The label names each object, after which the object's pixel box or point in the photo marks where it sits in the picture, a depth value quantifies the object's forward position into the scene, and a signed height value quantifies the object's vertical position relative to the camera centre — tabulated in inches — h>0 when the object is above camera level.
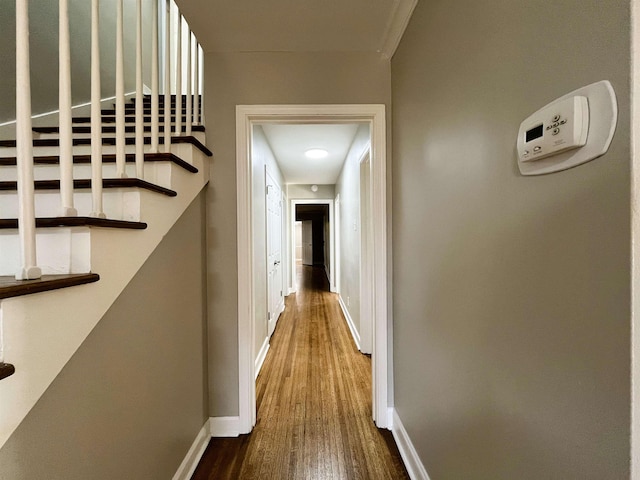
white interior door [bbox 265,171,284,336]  141.6 -7.5
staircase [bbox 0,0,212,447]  25.5 +0.3
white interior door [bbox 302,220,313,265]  503.5 -6.7
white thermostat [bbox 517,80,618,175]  19.4 +7.7
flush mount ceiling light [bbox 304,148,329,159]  146.2 +43.3
